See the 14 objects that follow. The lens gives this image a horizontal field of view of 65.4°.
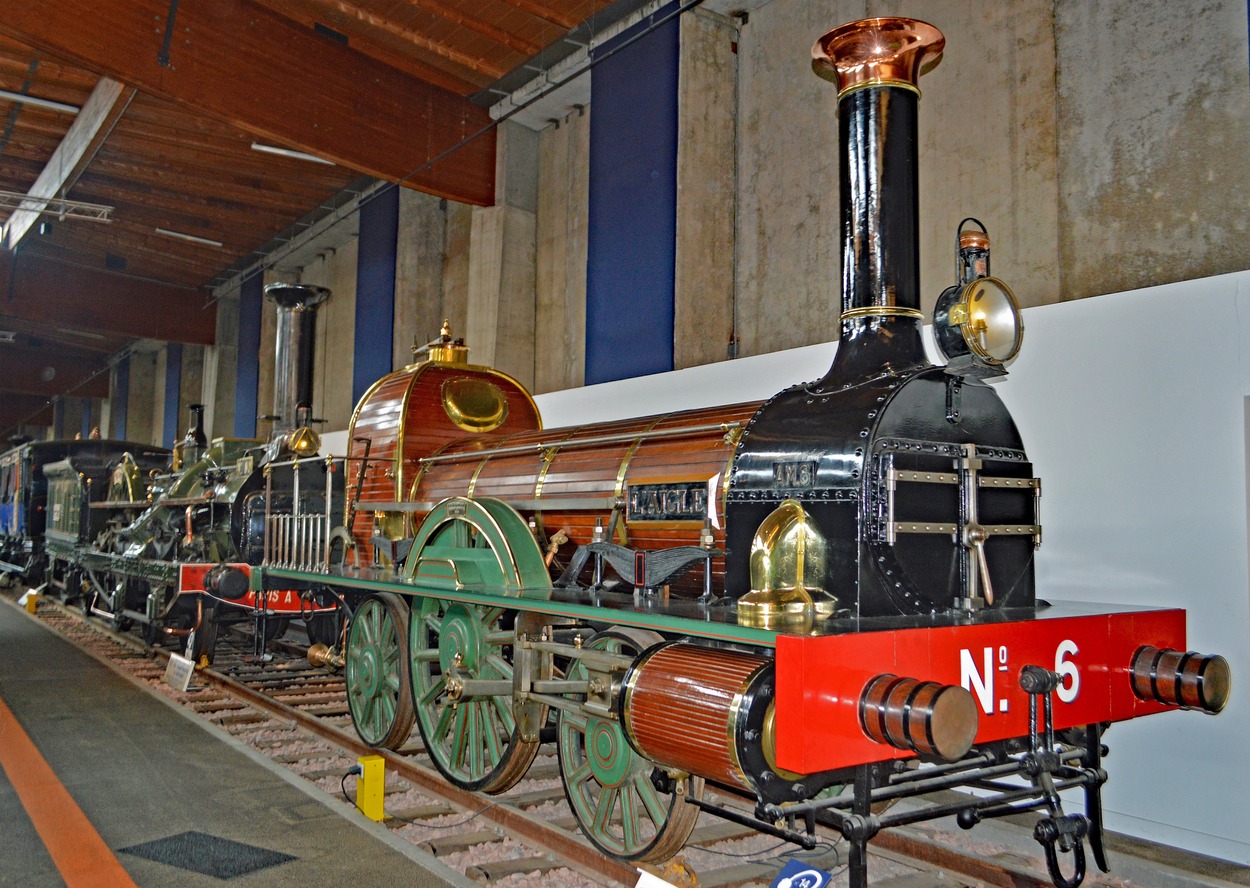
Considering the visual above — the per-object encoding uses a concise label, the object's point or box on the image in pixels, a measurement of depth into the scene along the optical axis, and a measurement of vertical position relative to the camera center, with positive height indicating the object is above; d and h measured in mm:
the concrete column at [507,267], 10148 +2665
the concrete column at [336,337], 14664 +2787
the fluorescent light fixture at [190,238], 14503 +4221
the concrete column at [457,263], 11930 +3155
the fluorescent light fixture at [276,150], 11028 +4149
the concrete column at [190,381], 21672 +2991
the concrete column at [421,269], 12234 +3120
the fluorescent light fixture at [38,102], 10141 +4347
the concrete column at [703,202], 7758 +2574
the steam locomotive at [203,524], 7039 -86
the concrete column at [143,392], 25203 +3160
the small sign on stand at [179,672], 6891 -1141
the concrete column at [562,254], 10047 +2795
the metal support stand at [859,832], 2510 -802
